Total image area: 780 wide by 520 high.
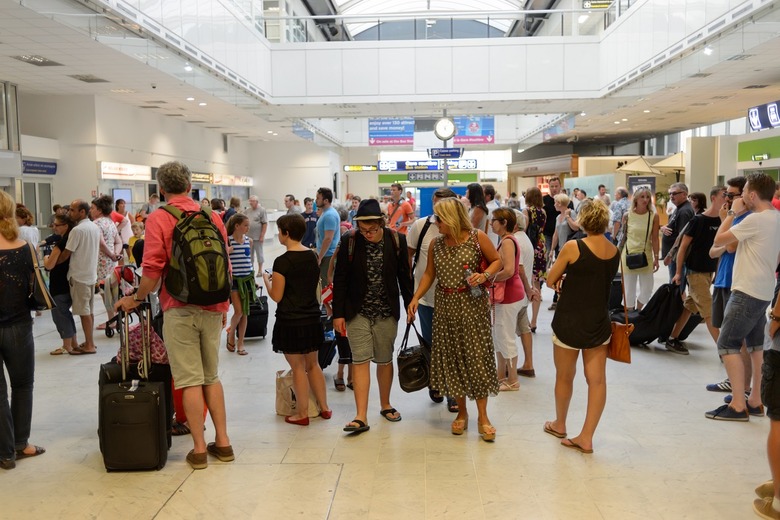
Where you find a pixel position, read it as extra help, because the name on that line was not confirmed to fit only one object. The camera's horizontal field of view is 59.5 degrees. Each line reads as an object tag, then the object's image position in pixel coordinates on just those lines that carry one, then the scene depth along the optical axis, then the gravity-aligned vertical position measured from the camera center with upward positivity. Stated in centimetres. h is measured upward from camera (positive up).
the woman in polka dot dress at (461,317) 434 -74
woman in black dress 461 -67
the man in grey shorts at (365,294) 452 -61
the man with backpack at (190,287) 383 -47
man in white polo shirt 689 -62
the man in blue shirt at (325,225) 794 -27
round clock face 1369 +146
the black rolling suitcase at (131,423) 391 -126
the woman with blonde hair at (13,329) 400 -73
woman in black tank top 414 -63
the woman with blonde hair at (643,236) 773 -42
